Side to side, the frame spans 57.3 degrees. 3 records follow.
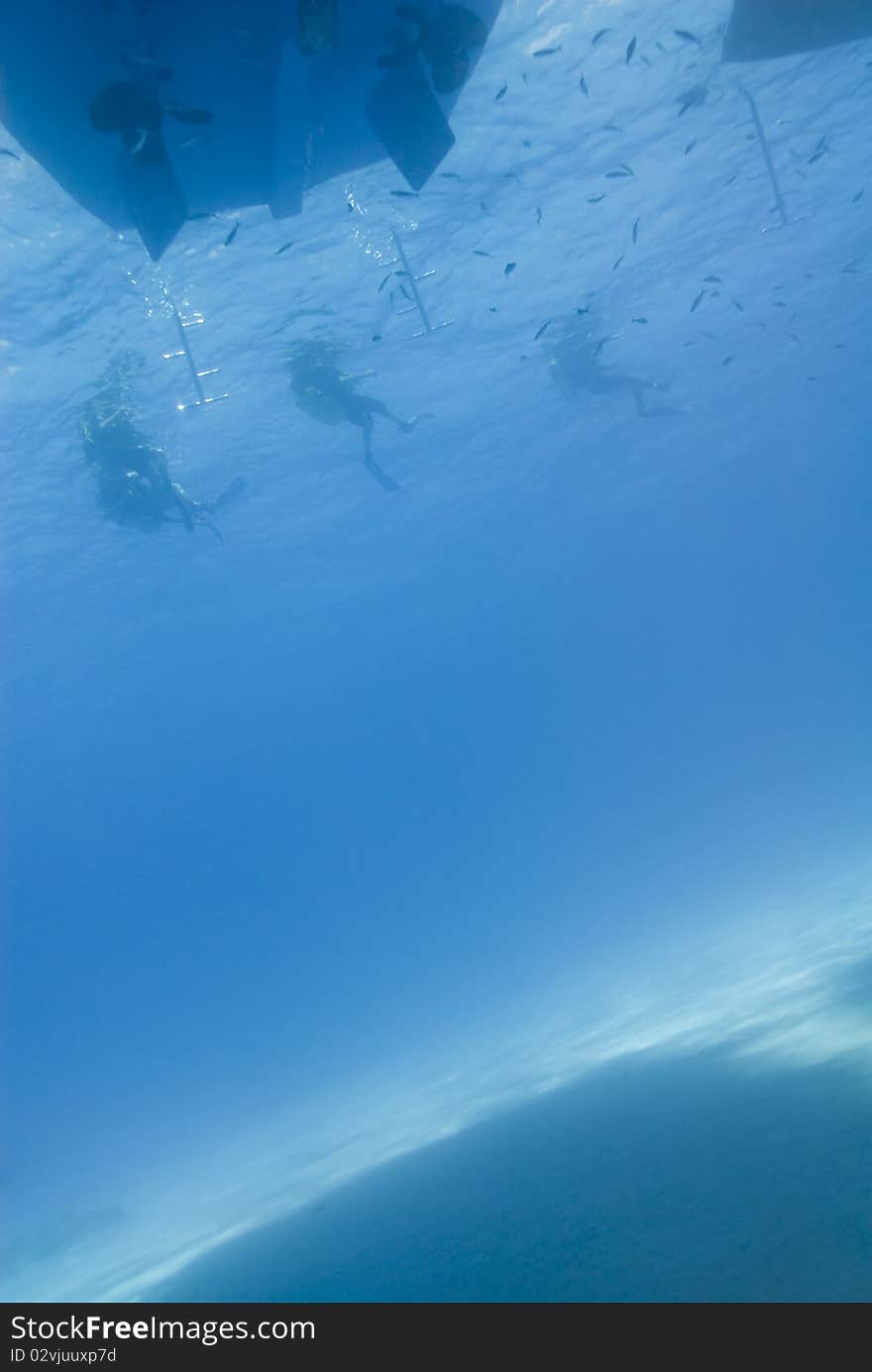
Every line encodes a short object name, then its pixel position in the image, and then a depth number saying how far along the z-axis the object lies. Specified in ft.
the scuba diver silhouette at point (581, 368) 70.74
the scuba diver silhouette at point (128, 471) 46.55
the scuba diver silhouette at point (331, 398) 54.39
